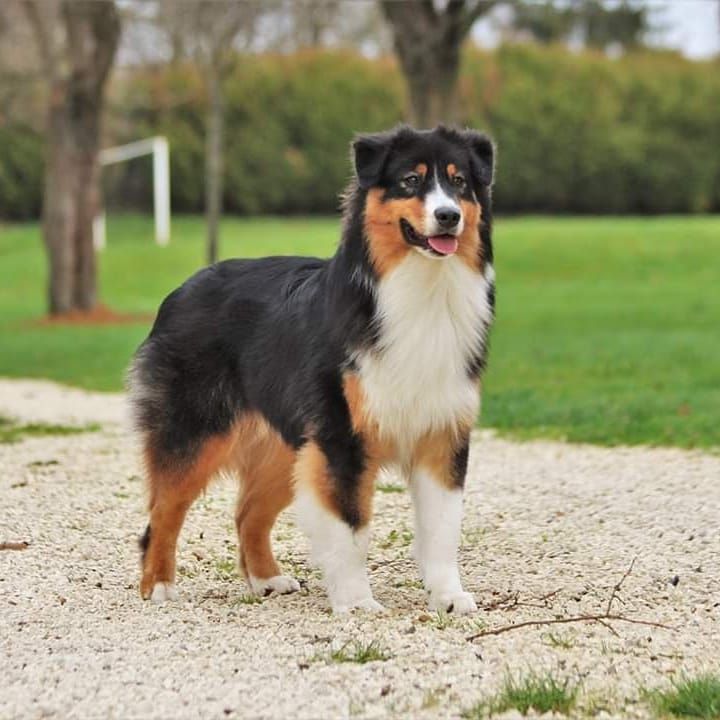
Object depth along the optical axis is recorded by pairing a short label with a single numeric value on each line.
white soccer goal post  38.16
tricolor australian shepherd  5.72
